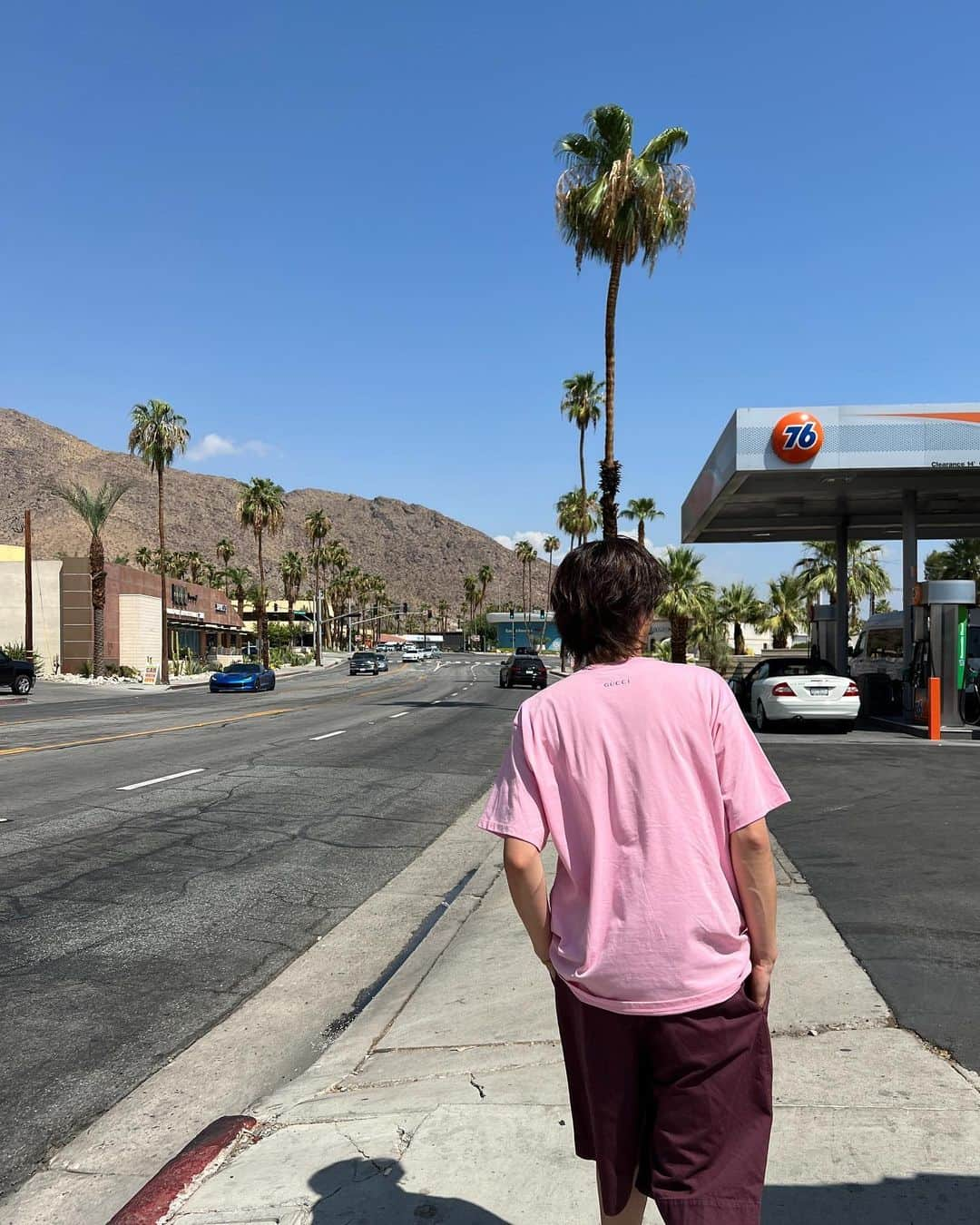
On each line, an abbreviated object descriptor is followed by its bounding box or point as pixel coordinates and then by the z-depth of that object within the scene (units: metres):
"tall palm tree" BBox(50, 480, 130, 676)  54.00
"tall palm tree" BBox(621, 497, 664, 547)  65.19
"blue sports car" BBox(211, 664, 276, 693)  47.28
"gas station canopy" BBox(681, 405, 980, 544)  20.77
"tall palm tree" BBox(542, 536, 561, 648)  120.75
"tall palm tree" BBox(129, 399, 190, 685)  58.19
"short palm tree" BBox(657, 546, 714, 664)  40.78
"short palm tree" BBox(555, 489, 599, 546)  70.19
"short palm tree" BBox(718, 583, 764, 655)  61.78
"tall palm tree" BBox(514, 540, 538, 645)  131.61
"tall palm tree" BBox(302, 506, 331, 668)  107.62
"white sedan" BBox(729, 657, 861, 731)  20.03
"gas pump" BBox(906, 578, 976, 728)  20.30
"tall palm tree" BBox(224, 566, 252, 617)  94.44
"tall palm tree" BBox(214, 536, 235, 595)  107.19
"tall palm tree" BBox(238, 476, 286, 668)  75.69
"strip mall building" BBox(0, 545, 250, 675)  60.03
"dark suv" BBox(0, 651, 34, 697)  39.91
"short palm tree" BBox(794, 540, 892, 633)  58.16
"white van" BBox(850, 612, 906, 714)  26.19
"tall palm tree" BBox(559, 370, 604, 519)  59.09
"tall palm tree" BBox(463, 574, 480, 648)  161.62
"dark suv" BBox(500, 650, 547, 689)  47.59
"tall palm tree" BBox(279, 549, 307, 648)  114.19
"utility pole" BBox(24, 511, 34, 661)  53.39
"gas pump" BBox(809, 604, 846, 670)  30.47
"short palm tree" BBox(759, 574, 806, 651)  63.03
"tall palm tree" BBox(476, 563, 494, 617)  157.38
